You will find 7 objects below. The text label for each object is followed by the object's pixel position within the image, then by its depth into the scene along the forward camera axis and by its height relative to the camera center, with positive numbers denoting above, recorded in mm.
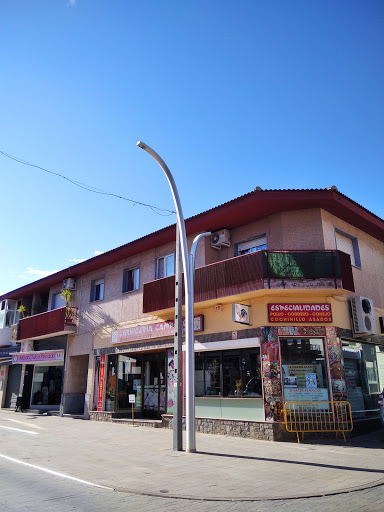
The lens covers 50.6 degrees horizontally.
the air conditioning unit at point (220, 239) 15118 +5410
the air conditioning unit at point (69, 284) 22102 +5607
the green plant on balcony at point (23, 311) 25278 +4854
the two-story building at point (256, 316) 12367 +2459
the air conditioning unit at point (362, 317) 13273 +2286
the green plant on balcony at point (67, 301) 21031 +4667
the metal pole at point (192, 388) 9461 +45
